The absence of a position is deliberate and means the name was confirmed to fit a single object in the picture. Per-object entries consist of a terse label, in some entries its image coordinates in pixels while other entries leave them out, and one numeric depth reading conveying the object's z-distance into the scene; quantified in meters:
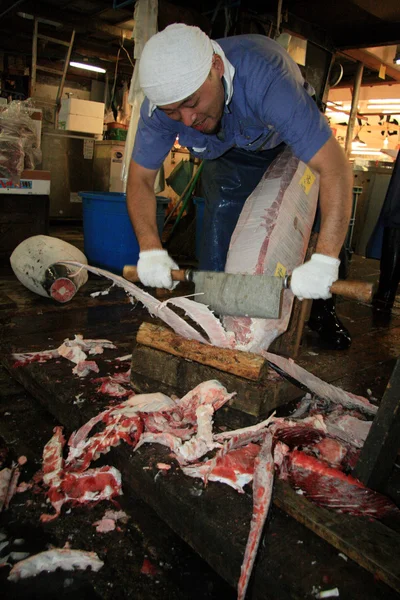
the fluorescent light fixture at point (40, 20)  6.95
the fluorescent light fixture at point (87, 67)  9.68
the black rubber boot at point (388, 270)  4.52
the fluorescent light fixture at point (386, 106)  10.33
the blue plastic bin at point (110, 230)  4.48
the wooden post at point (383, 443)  1.30
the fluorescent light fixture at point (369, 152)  12.05
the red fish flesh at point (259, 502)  1.18
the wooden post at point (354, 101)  6.45
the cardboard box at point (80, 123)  8.04
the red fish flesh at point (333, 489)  1.36
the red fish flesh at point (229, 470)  1.49
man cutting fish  1.86
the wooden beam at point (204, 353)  1.80
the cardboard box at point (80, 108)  7.98
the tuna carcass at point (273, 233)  2.07
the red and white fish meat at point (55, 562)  1.25
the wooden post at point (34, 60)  7.07
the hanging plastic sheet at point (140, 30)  3.99
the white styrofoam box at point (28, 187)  4.58
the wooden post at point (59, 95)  7.14
